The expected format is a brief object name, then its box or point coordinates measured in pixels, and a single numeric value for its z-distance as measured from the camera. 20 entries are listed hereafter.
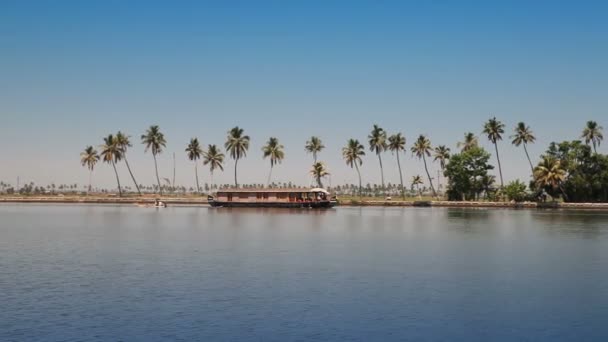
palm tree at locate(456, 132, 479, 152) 174.12
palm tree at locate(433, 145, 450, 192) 182.12
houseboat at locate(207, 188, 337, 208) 149.25
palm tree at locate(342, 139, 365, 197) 178.00
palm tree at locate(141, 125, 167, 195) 186.00
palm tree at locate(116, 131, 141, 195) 185.38
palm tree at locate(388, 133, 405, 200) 179.75
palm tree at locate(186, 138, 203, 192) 185.75
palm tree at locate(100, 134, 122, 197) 183.62
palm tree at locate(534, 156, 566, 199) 138.25
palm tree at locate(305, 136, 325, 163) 187.50
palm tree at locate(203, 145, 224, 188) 184.88
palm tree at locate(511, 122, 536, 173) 156.50
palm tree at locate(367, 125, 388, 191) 176.62
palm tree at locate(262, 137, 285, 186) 177.75
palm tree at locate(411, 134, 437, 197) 178.38
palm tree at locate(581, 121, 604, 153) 149.62
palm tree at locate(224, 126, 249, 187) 175.50
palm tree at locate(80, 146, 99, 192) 198.25
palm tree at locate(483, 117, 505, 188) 161.38
